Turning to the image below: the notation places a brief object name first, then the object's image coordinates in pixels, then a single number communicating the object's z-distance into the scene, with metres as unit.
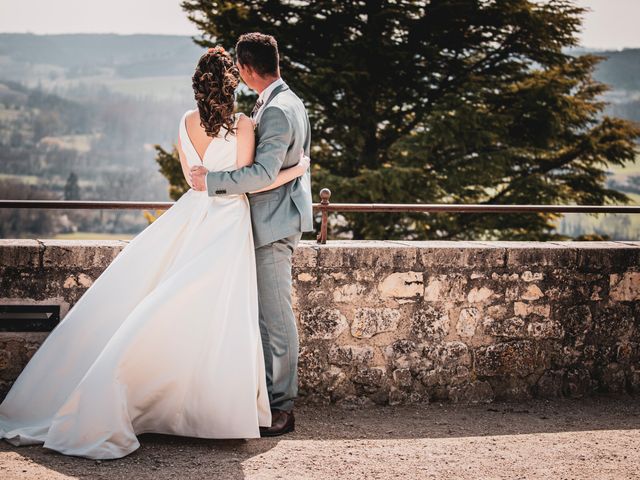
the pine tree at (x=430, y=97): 16.95
